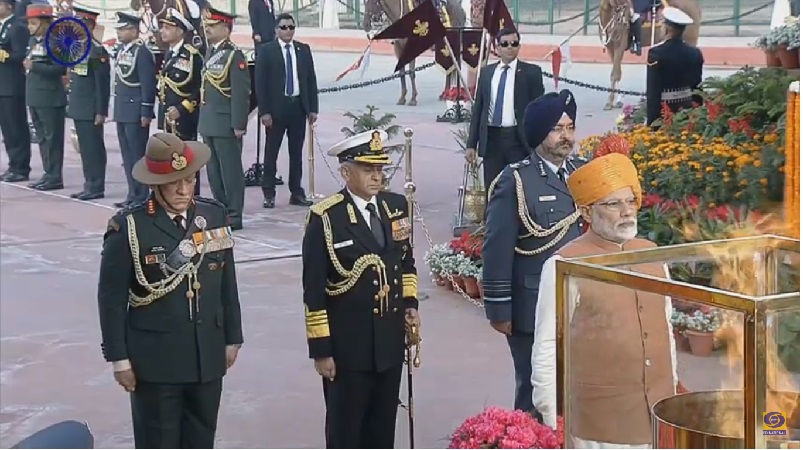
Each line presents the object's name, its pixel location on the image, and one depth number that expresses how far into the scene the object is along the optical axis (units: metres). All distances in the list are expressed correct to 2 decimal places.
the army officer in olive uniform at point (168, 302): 4.98
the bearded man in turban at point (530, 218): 5.42
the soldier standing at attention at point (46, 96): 13.46
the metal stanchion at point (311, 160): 12.60
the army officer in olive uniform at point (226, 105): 11.25
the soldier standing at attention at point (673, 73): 10.61
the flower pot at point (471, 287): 8.88
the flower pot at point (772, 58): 9.77
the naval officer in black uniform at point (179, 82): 11.59
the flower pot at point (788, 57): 9.39
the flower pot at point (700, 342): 2.61
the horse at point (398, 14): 18.08
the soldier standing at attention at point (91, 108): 12.92
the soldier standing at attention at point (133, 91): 12.34
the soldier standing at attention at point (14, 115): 14.41
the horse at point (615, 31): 17.95
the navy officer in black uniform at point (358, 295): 5.21
